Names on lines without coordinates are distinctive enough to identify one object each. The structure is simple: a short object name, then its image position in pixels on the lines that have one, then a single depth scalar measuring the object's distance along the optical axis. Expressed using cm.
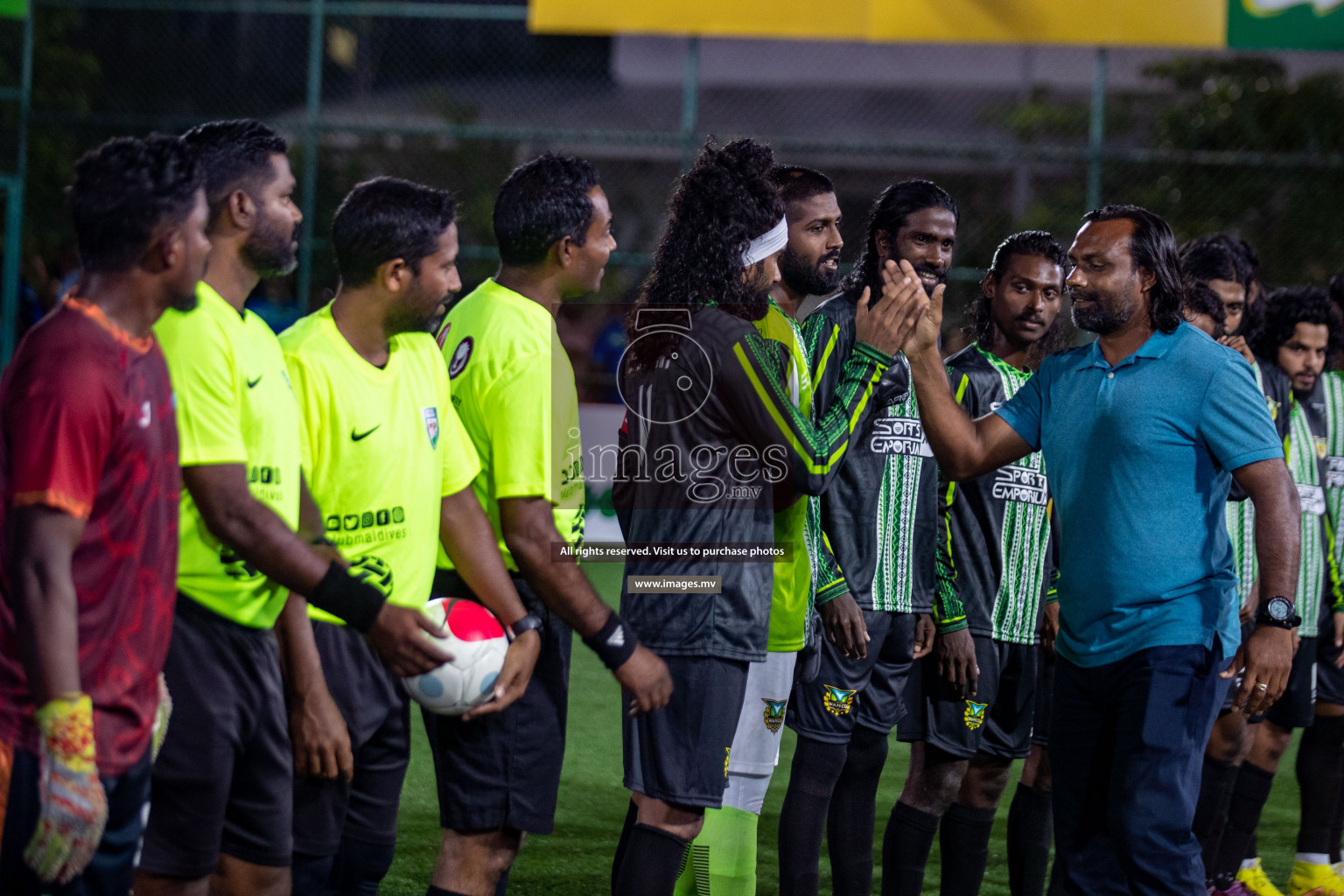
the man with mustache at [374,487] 648
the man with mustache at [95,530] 482
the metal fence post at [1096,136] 2417
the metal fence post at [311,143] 2450
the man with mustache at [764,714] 787
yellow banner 2409
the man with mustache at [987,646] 925
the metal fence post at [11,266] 2320
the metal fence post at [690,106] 2417
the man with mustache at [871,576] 894
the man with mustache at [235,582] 579
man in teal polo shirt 732
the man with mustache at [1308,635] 1080
